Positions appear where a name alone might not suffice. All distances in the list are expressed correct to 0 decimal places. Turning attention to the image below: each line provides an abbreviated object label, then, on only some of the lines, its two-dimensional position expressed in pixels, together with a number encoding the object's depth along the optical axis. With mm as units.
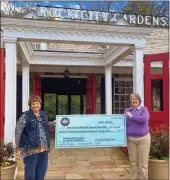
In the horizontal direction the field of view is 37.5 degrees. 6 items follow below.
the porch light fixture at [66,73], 9508
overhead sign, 5316
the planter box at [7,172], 3982
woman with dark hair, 3467
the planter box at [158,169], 4320
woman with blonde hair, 3951
